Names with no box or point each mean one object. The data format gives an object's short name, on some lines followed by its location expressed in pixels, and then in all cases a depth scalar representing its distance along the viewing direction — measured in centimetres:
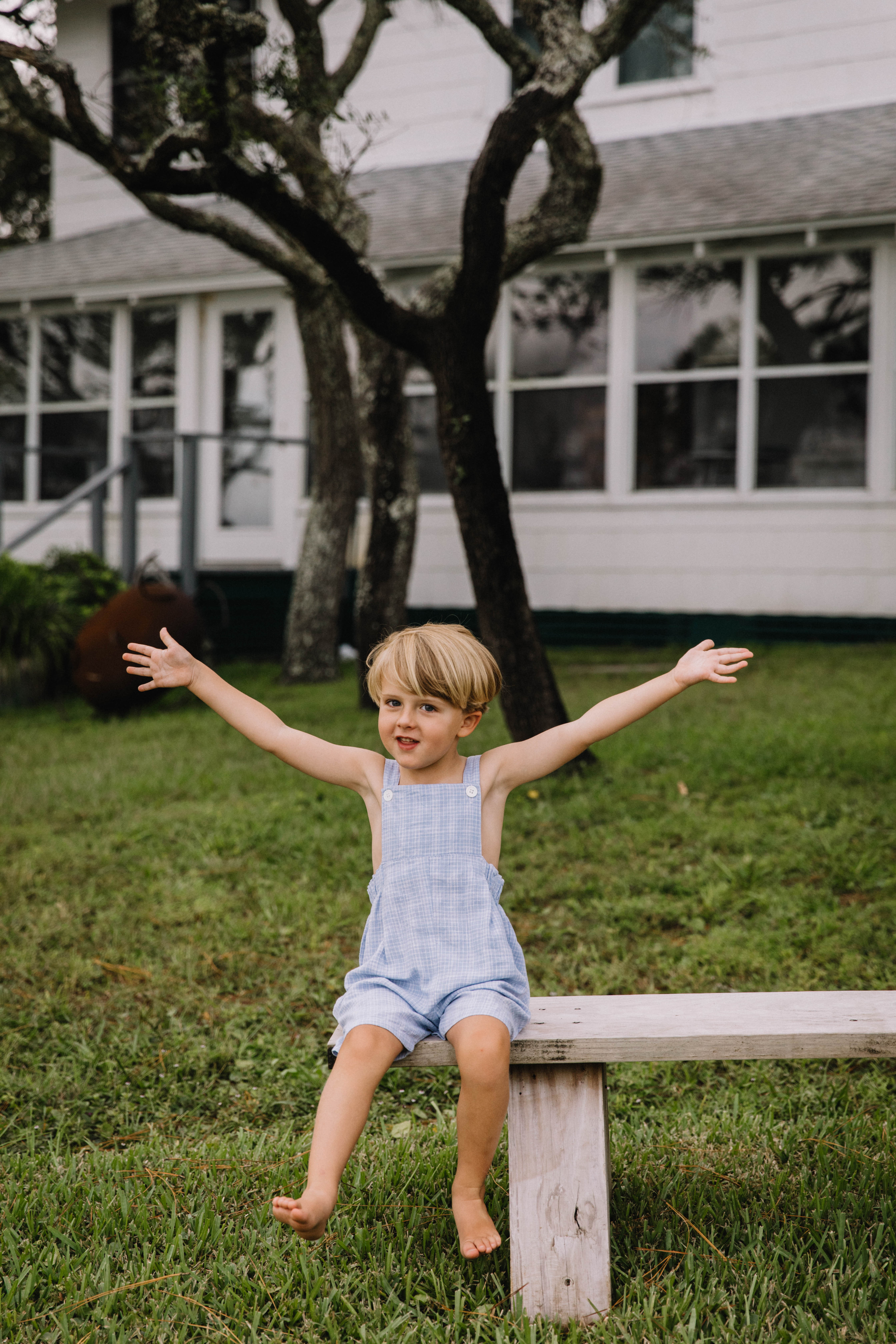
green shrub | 909
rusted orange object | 849
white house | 1055
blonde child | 227
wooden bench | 225
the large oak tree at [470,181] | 507
